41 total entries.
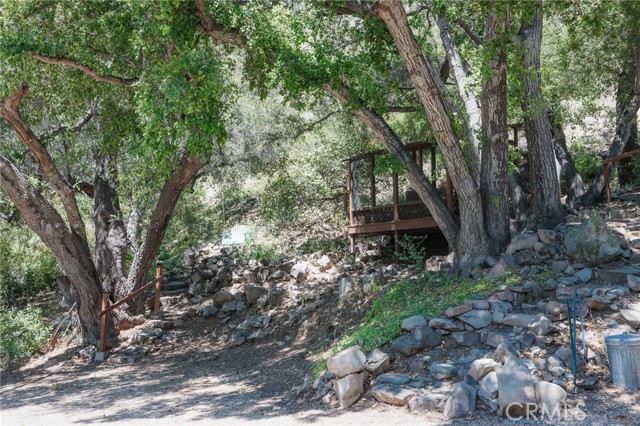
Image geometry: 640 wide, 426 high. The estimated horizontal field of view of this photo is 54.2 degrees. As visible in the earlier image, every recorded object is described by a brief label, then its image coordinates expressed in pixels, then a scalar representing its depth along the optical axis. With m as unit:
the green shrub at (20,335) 12.35
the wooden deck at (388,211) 13.73
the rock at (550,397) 5.98
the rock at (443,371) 6.91
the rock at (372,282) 11.56
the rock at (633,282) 7.89
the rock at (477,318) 7.88
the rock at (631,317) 7.13
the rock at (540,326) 7.32
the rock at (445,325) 7.91
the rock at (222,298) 14.53
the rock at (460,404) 6.12
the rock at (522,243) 10.05
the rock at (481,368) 6.57
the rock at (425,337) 7.71
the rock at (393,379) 7.02
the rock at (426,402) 6.39
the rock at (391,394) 6.61
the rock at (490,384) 6.22
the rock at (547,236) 10.15
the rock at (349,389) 7.02
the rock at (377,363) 7.36
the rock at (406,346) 7.63
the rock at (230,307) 14.26
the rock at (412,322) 8.07
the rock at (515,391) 5.99
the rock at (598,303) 7.59
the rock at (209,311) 14.38
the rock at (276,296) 13.59
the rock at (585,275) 8.50
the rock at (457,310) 8.16
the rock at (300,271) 14.72
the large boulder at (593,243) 8.91
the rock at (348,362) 7.32
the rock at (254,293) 14.10
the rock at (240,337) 12.45
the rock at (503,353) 6.82
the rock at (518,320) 7.59
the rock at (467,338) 7.64
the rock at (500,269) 9.35
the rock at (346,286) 11.97
